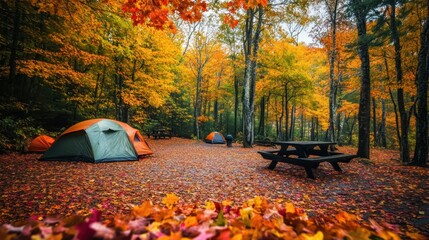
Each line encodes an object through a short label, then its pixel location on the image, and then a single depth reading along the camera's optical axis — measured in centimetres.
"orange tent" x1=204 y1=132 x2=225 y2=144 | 1904
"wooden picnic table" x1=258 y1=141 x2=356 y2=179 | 610
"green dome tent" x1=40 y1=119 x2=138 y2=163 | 798
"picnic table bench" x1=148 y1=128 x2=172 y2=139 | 2103
